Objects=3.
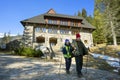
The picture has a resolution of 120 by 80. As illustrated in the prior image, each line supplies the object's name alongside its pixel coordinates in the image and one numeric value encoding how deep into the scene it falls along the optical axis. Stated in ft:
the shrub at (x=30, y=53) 32.82
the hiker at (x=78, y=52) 14.09
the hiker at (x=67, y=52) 15.76
